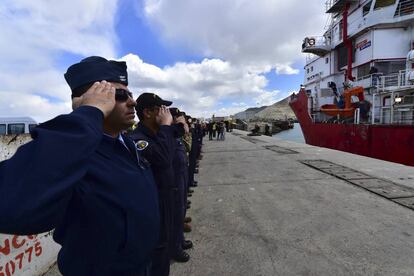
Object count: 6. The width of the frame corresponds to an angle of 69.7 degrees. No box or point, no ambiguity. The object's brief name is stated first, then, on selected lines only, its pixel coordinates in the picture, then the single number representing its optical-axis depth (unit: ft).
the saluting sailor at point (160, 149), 7.02
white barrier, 8.17
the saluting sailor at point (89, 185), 2.86
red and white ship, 40.98
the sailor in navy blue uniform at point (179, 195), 9.60
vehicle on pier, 41.22
